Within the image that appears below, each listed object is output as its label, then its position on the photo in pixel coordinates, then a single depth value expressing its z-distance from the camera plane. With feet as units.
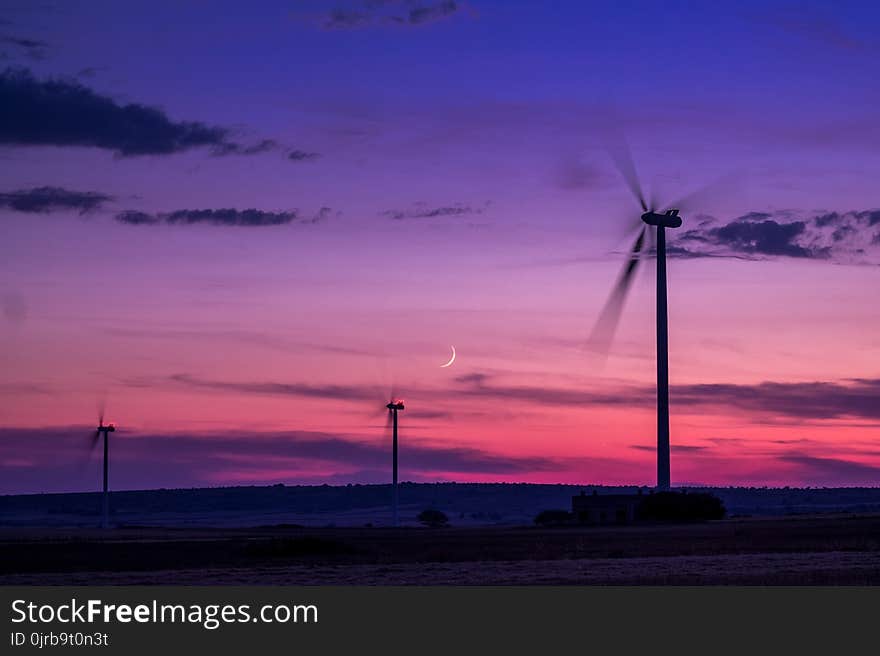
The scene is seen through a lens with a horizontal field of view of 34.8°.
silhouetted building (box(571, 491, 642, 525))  549.13
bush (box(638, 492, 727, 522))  517.96
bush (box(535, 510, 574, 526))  605.97
